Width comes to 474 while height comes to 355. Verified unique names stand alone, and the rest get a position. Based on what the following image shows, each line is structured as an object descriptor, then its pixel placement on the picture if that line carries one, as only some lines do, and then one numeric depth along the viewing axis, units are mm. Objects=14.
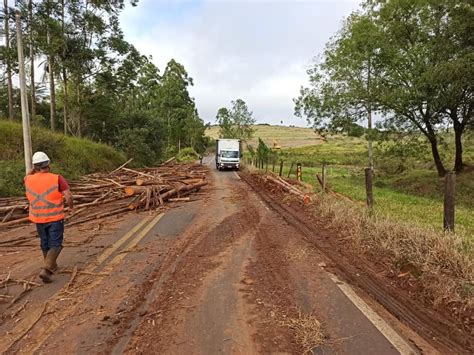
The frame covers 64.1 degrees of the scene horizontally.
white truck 38500
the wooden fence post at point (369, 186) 10102
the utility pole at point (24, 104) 12891
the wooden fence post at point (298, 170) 19991
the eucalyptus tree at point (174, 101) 61562
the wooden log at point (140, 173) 18944
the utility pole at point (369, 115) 26395
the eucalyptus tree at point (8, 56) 22444
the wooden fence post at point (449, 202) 6938
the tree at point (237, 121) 81750
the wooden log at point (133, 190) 14348
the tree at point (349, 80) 25906
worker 5910
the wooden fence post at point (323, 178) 13848
